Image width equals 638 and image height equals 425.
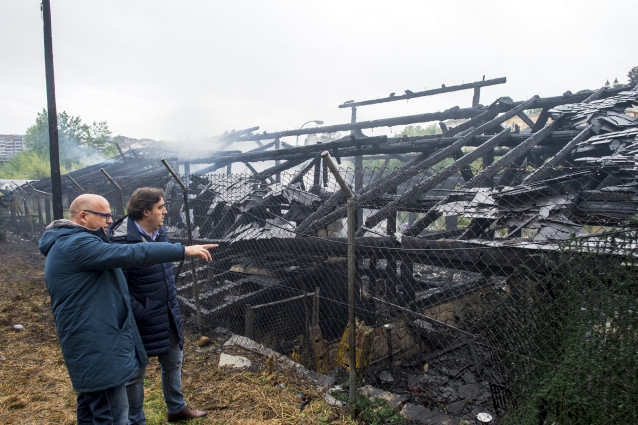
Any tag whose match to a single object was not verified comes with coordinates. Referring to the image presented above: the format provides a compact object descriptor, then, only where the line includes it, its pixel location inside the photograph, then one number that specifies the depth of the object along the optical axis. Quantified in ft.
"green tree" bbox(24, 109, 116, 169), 121.80
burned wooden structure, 11.69
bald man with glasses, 6.69
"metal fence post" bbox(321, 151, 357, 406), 8.75
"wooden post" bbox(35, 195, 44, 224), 50.50
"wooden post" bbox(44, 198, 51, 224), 49.39
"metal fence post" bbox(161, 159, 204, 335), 14.64
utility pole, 24.59
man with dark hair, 8.39
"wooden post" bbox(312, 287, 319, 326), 15.57
